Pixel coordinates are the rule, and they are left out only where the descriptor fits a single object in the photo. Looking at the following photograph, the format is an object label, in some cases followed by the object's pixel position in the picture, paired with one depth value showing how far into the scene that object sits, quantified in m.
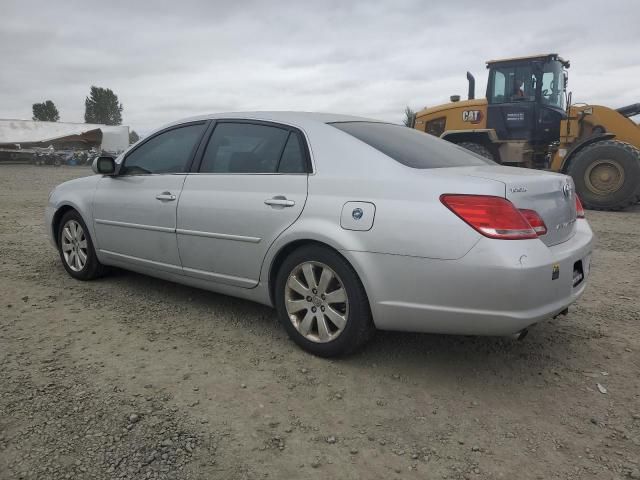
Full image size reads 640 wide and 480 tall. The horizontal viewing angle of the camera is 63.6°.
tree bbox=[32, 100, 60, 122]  89.00
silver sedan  2.53
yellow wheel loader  9.79
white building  38.09
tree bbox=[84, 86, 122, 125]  93.25
